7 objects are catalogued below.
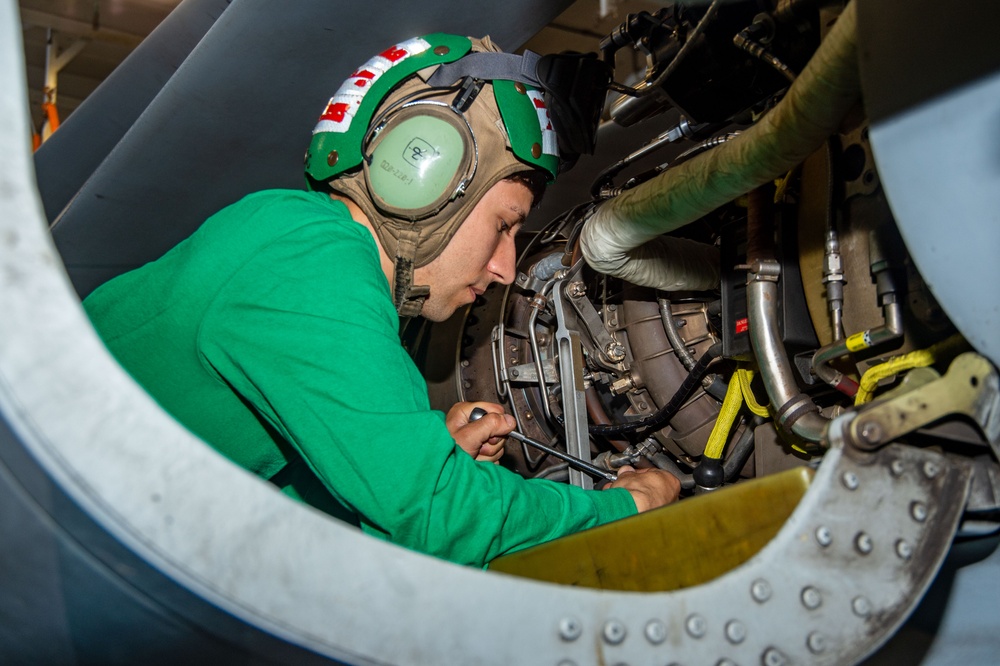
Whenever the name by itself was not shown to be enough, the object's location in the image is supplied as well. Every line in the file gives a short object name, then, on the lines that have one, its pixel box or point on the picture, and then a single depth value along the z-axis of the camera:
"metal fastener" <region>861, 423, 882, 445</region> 0.95
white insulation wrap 1.10
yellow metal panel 0.98
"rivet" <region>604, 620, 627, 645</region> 0.86
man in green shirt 1.14
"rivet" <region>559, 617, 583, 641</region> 0.84
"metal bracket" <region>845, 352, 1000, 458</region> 0.97
